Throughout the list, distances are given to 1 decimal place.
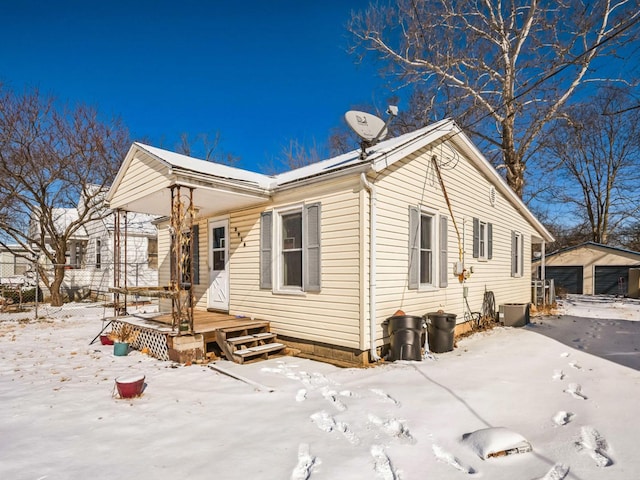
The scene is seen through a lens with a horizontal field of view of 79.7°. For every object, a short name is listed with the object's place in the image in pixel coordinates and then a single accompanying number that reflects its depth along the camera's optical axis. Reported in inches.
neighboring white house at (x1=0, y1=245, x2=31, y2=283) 1127.0
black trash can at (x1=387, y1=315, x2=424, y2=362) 245.3
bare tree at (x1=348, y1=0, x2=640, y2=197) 568.4
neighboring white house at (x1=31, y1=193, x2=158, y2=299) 691.4
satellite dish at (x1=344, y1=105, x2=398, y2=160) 271.4
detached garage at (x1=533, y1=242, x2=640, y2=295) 816.3
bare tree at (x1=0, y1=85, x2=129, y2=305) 613.9
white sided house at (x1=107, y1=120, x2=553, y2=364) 247.9
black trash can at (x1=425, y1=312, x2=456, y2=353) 279.4
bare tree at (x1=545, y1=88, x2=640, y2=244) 961.2
